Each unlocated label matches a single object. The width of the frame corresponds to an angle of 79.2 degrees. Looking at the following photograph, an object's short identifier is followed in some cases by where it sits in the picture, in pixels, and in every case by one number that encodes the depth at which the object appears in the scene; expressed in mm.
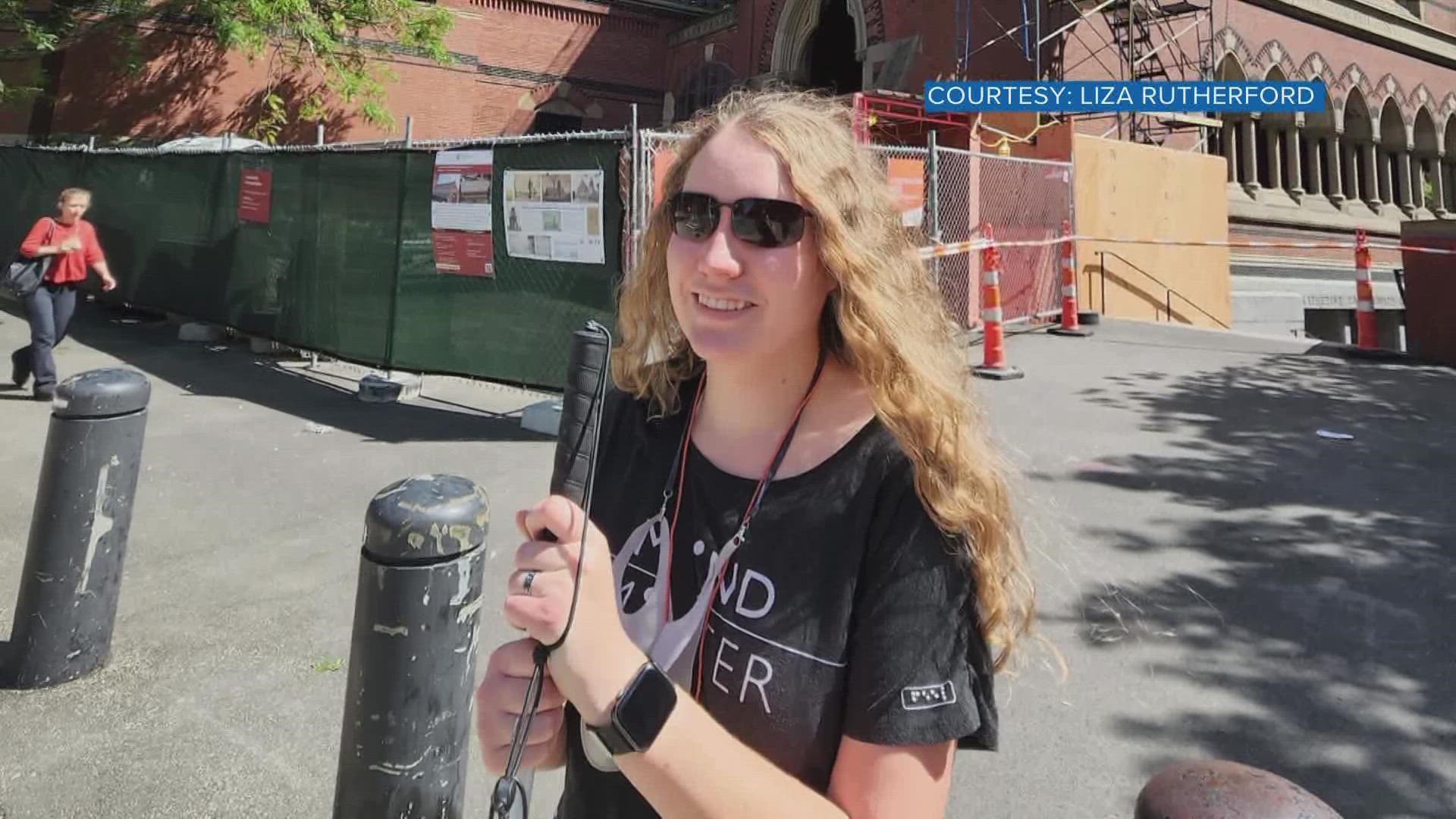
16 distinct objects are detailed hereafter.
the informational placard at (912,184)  10031
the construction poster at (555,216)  7113
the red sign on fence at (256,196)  10195
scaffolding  16469
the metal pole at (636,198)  6695
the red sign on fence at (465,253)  7848
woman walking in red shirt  7957
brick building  17391
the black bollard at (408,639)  2189
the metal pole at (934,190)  10148
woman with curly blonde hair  1080
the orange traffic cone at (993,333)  9062
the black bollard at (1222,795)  1203
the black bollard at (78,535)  3533
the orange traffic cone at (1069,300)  11430
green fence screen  7457
